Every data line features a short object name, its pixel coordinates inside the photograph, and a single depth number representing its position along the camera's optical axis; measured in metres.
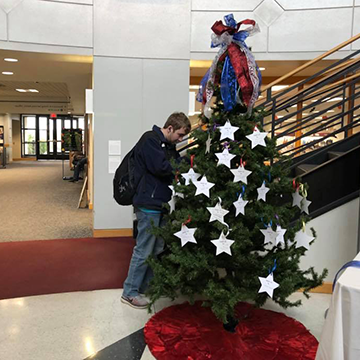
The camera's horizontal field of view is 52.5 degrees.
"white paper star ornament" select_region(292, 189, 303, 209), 2.46
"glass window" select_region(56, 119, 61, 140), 24.82
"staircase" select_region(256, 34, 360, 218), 3.19
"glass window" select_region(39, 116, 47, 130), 24.56
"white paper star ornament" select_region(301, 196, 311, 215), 2.45
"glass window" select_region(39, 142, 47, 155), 24.52
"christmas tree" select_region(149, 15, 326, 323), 2.27
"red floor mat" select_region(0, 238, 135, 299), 3.46
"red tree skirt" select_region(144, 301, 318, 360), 2.30
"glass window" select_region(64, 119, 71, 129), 24.80
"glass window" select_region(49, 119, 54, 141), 24.80
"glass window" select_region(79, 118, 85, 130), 25.72
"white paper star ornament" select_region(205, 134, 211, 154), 2.40
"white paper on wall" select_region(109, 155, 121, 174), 5.22
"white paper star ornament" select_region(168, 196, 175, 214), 2.63
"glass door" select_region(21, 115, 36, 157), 24.16
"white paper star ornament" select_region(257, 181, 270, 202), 2.31
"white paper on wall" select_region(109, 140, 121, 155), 5.19
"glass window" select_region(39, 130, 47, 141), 24.56
